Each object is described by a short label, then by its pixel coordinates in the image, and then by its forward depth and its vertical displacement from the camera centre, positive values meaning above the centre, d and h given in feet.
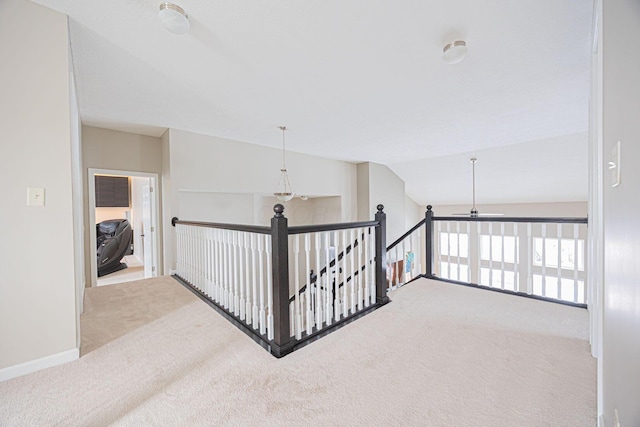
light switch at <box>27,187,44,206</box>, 5.49 +0.39
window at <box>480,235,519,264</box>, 27.14 -4.31
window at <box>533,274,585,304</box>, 22.27 -7.43
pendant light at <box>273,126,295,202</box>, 18.43 +2.07
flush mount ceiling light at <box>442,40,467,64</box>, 6.65 +4.11
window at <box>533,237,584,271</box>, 23.27 -4.29
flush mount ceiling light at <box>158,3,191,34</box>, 5.43 +4.20
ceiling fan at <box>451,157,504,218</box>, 20.00 +3.06
